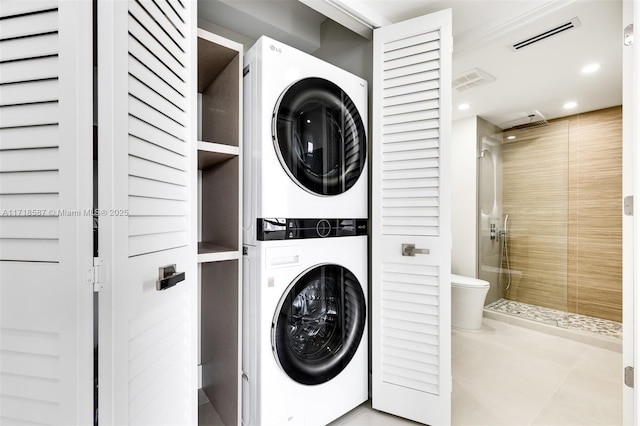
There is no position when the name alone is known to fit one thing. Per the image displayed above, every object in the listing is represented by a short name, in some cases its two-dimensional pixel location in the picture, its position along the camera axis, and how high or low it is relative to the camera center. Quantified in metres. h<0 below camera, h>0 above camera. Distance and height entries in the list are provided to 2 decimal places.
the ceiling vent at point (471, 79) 2.41 +1.15
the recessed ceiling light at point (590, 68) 2.22 +1.12
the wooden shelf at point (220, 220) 1.32 -0.04
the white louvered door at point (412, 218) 1.47 -0.03
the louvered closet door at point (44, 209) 0.57 +0.01
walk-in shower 2.98 -0.13
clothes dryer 1.28 +0.36
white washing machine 1.28 -0.57
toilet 2.88 -0.90
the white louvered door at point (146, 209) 0.62 +0.01
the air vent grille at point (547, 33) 1.73 +1.13
